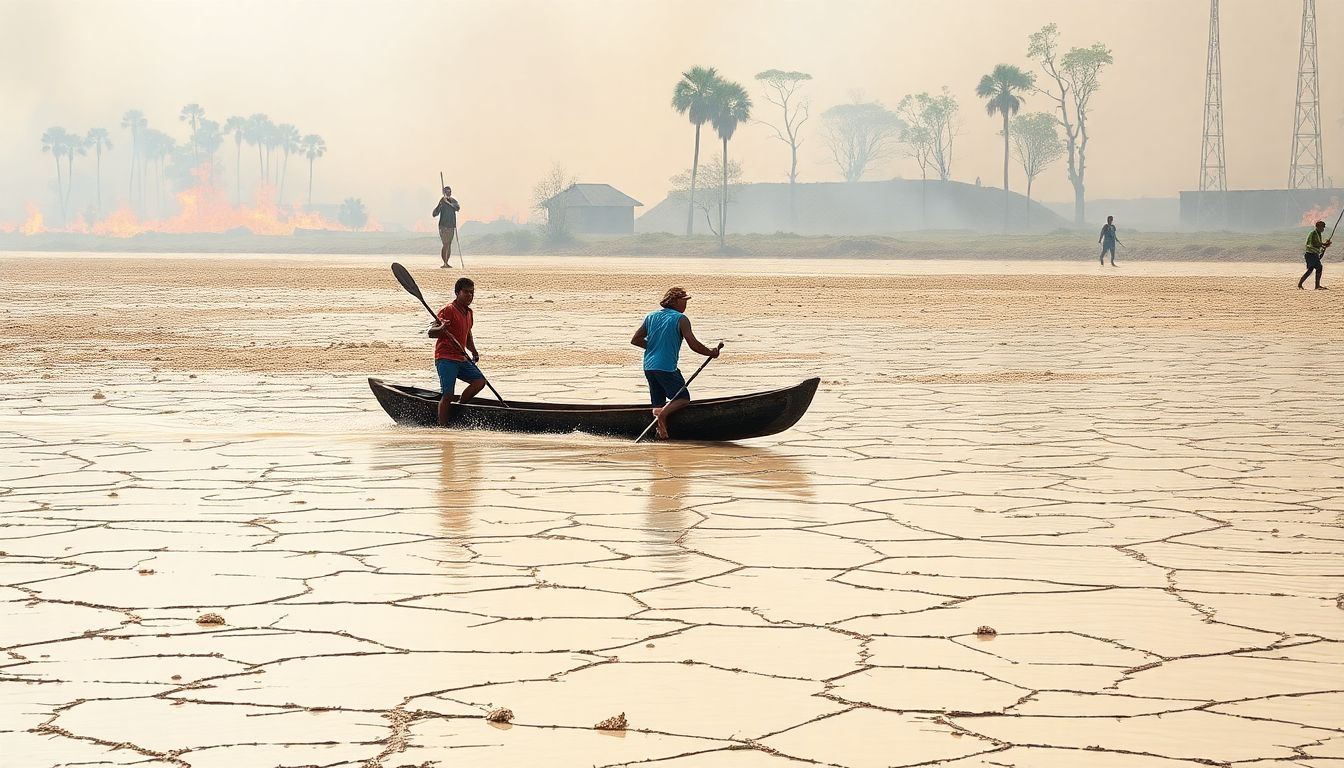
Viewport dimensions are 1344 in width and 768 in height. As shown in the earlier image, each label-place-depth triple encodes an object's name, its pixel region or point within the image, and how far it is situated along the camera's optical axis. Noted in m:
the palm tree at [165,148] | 197.25
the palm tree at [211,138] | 194.12
